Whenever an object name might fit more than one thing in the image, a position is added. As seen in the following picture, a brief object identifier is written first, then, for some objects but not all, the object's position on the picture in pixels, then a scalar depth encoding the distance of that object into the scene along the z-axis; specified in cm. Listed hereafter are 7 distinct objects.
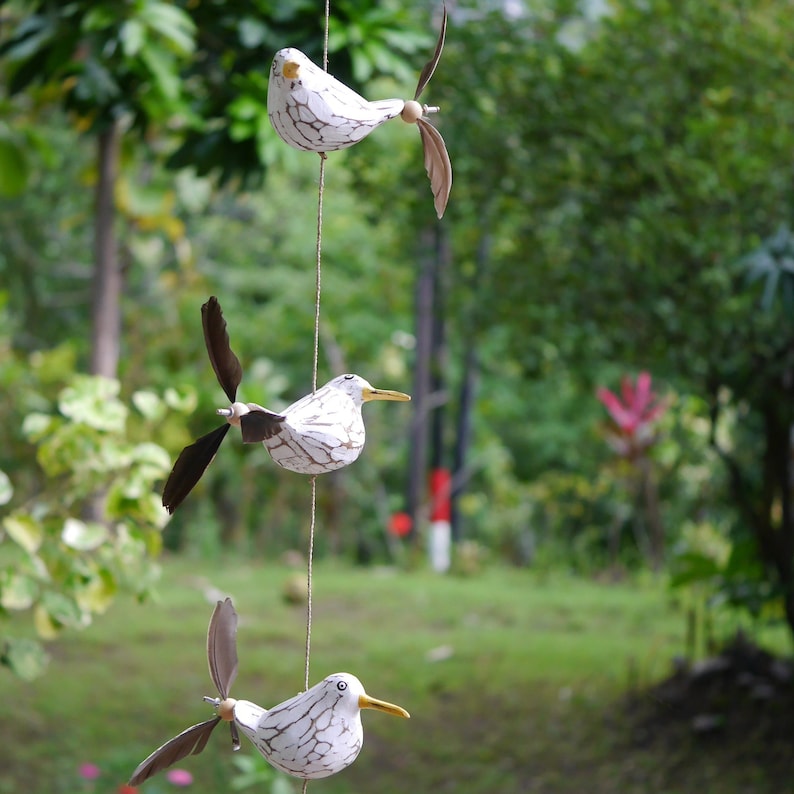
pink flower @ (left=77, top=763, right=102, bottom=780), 335
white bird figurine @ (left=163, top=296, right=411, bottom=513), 190
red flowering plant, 818
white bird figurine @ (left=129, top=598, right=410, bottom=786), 190
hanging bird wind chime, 190
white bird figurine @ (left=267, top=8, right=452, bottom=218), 193
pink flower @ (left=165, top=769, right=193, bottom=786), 318
